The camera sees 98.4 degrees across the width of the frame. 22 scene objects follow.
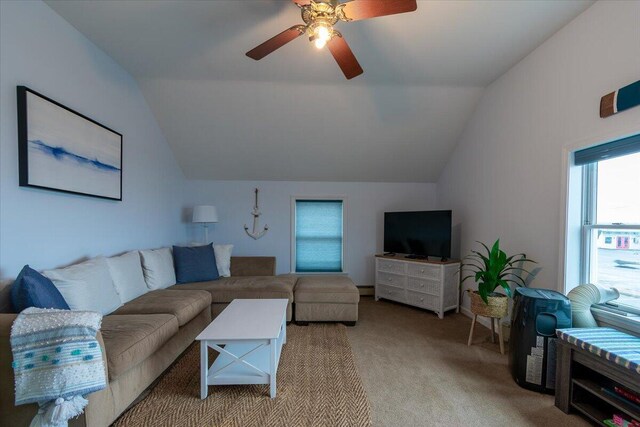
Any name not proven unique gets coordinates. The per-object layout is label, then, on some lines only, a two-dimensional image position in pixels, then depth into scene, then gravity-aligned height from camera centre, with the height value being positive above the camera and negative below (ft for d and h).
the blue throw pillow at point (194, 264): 10.83 -2.35
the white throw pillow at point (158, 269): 9.43 -2.25
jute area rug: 5.41 -4.19
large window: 6.00 -0.23
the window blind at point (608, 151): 5.77 +1.39
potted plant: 8.13 -2.19
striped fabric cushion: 4.65 -2.47
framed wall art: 6.10 +1.40
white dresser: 11.44 -3.25
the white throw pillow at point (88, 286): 5.96 -1.91
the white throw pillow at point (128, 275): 7.84 -2.12
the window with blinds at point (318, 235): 14.94 -1.49
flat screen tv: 11.96 -1.13
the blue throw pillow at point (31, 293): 4.85 -1.61
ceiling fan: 5.04 +3.72
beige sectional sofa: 4.44 -3.05
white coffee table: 5.99 -3.33
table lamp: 12.95 -0.38
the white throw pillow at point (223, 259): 12.08 -2.33
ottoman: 10.37 -3.63
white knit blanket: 4.11 -2.42
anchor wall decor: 14.65 -1.07
